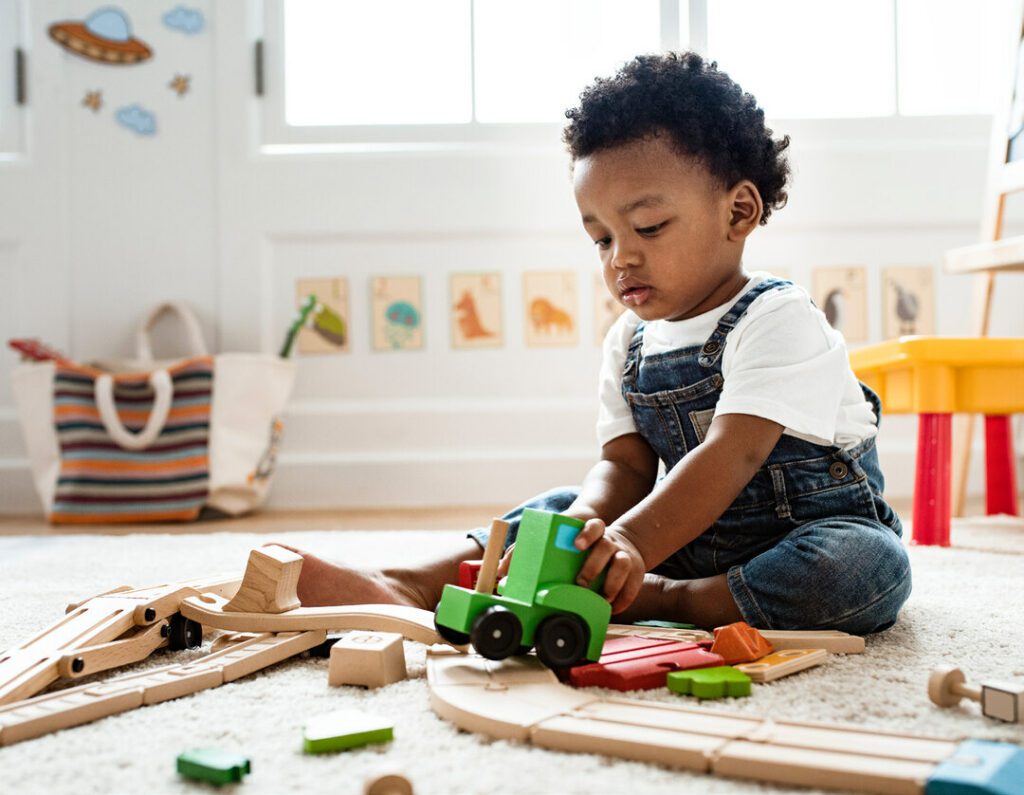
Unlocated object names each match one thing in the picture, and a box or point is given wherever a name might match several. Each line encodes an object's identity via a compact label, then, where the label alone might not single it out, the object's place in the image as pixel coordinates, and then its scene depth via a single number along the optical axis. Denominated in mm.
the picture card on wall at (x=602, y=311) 1967
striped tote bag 1754
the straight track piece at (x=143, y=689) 513
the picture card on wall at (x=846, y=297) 1977
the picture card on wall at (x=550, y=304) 1977
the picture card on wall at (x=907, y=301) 1979
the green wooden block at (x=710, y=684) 572
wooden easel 1644
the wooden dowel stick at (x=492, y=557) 628
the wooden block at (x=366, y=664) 608
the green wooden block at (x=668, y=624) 765
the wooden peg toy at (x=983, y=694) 508
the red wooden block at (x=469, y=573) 805
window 2010
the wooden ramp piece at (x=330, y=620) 686
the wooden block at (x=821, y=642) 696
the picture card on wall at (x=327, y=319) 1962
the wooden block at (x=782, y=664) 607
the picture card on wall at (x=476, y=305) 1979
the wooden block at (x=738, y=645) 641
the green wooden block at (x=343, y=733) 479
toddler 746
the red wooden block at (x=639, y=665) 587
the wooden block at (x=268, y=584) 712
